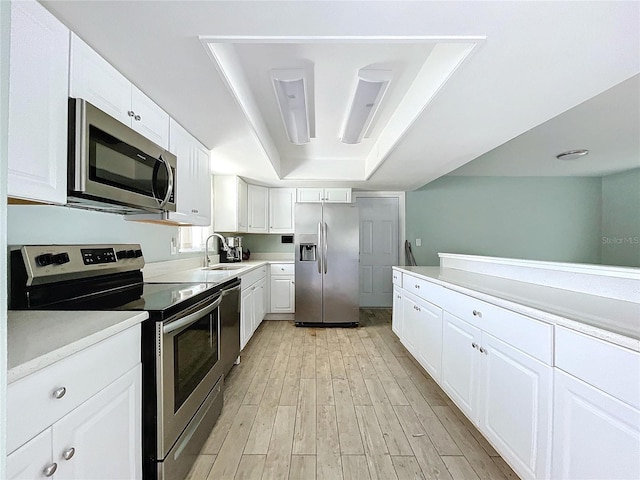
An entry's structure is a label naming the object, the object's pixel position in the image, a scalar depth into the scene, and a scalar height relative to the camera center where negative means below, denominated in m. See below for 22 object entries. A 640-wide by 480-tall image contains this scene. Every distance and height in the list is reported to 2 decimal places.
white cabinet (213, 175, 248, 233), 4.18 +0.49
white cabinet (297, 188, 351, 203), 4.93 +0.70
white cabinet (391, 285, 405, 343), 3.26 -0.81
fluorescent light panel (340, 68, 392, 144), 2.02 +1.01
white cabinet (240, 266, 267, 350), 3.12 -0.73
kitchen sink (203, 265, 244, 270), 3.50 -0.34
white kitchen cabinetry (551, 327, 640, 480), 0.91 -0.54
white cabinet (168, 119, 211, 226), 2.24 +0.48
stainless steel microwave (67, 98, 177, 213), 1.25 +0.34
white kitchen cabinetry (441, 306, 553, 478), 1.24 -0.68
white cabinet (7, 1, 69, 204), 1.01 +0.46
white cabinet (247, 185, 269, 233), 4.70 +0.46
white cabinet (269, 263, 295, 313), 4.60 -0.71
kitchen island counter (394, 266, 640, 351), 0.99 -0.28
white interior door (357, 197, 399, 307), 5.39 -0.04
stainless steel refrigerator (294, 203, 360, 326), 4.34 -0.33
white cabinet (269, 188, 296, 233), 5.00 +0.52
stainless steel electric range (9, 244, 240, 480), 1.29 -0.39
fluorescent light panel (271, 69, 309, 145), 1.99 +1.01
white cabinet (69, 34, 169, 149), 1.28 +0.70
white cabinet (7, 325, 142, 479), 0.74 -0.51
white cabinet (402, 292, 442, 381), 2.30 -0.76
